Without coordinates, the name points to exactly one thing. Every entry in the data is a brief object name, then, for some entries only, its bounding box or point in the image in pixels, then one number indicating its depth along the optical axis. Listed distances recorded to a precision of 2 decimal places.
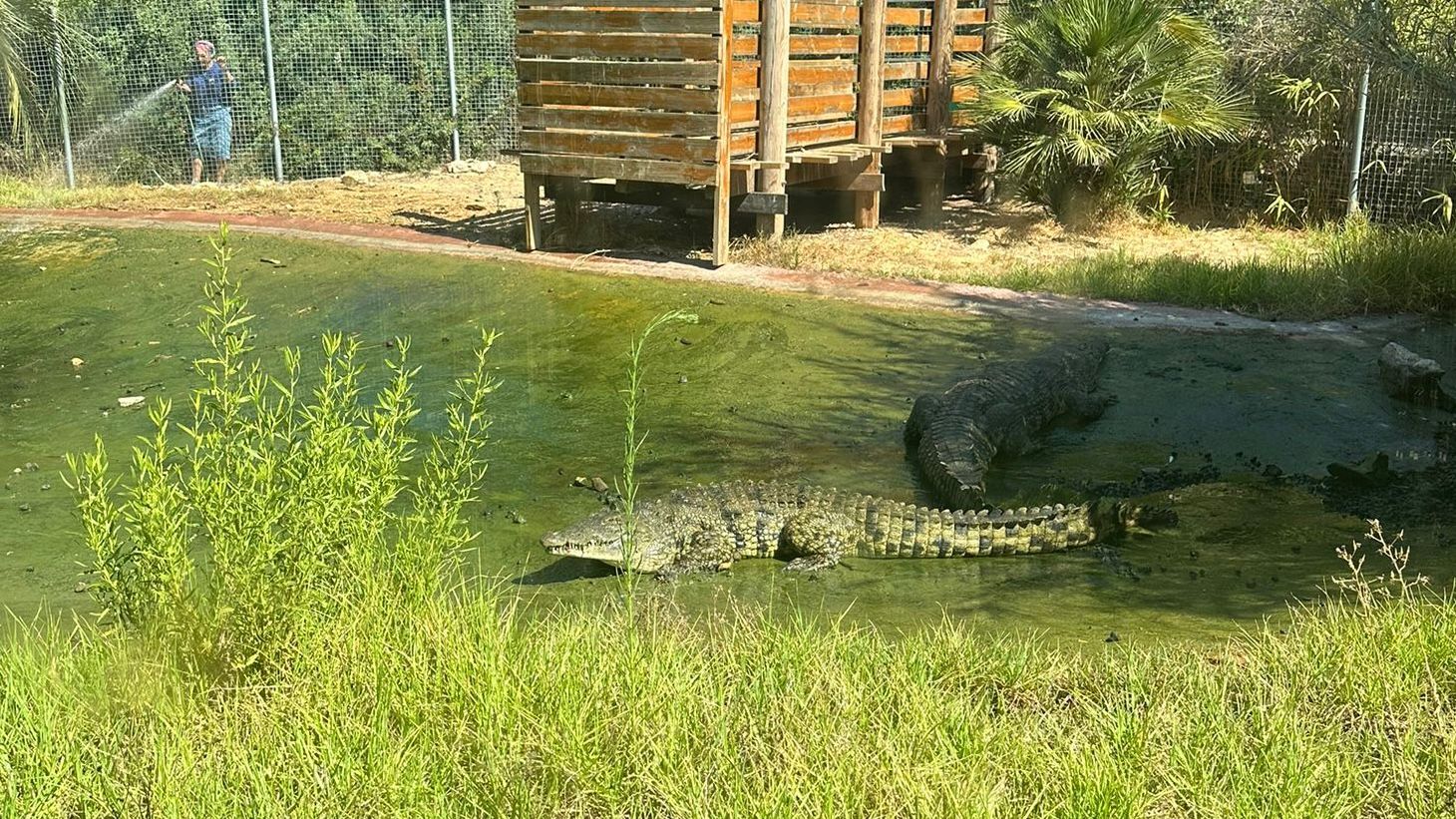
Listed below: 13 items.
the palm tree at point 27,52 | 14.13
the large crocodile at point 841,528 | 5.64
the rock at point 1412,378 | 7.47
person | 15.66
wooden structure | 10.73
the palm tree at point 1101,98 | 11.88
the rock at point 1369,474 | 6.20
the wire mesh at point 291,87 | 15.72
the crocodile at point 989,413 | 6.27
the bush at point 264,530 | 3.69
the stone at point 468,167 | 16.94
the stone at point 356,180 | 15.97
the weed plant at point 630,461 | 3.48
